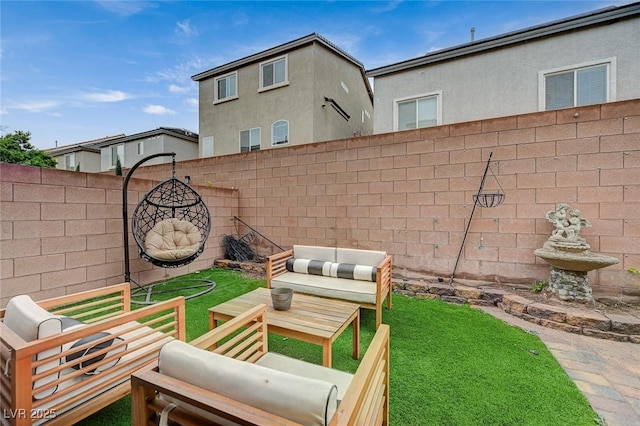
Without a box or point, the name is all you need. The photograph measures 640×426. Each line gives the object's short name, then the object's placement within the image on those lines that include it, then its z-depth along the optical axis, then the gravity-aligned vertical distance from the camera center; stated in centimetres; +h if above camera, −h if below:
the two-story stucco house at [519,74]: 542 +305
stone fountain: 321 -60
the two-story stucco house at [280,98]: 880 +385
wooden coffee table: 205 -94
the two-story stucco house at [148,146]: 1195 +281
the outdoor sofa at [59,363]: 124 -82
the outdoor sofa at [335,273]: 302 -87
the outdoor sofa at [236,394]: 85 -66
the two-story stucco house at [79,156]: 1472 +279
